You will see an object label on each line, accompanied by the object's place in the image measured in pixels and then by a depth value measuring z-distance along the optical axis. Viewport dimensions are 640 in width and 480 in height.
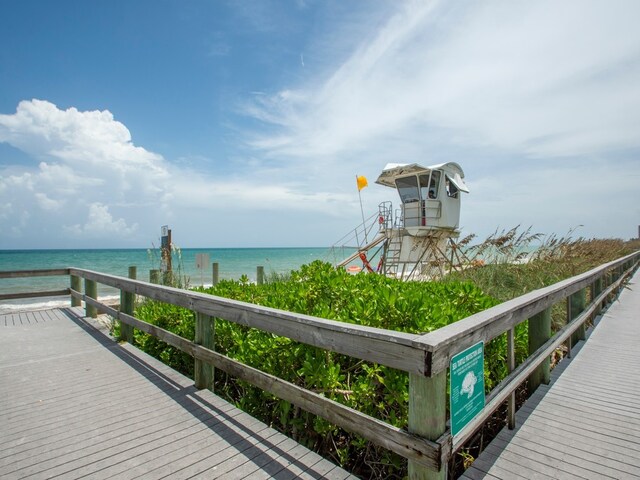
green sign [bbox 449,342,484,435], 1.75
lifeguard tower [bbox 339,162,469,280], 15.53
